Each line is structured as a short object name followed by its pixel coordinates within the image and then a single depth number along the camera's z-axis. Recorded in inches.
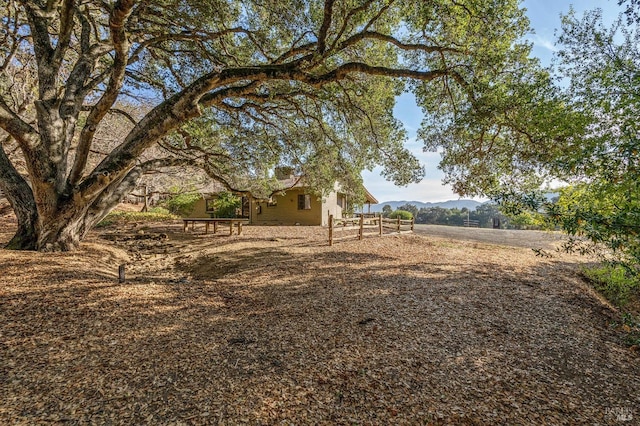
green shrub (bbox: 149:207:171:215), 852.7
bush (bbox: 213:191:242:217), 783.7
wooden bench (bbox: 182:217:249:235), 510.6
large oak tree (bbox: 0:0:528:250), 207.2
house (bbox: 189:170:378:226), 765.3
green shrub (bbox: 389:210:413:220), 1104.2
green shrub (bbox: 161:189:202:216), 802.4
